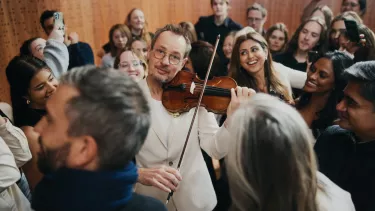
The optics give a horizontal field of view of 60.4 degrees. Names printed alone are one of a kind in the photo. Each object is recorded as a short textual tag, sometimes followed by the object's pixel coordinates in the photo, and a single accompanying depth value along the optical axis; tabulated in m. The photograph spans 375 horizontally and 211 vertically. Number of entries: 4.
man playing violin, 1.47
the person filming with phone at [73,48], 2.93
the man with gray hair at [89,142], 0.76
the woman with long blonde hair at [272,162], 0.78
